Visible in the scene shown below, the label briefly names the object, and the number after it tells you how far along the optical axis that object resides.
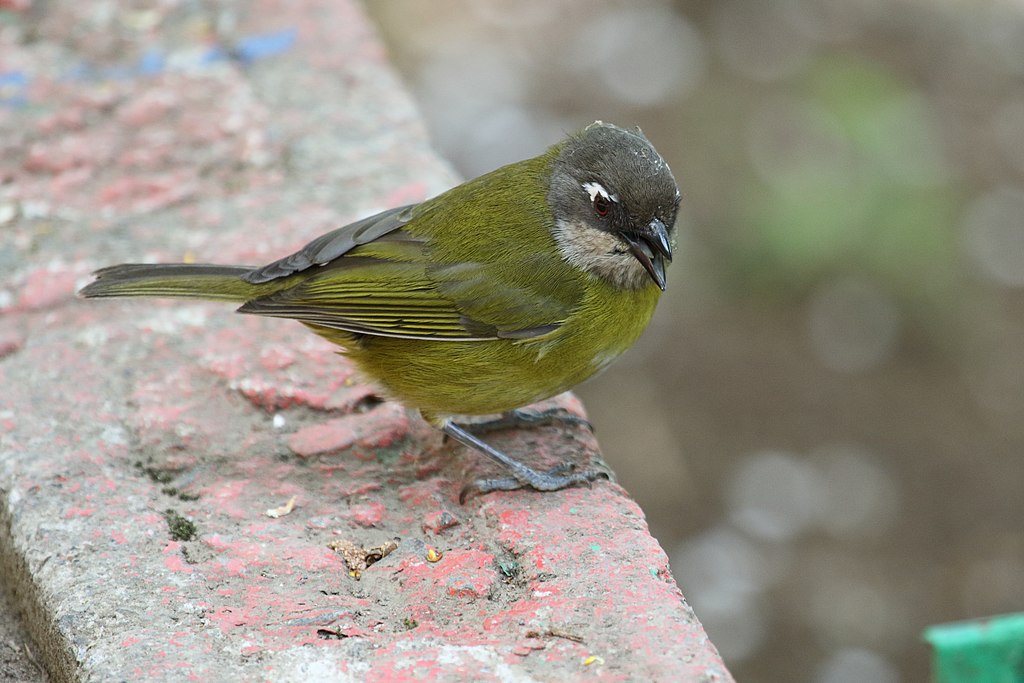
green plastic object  5.92
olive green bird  6.30
